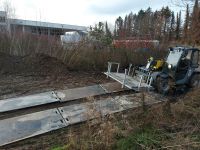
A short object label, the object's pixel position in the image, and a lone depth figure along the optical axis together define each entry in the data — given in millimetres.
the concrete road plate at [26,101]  4247
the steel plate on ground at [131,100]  4287
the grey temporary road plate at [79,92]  4774
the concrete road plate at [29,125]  3282
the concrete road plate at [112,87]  5352
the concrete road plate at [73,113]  3701
